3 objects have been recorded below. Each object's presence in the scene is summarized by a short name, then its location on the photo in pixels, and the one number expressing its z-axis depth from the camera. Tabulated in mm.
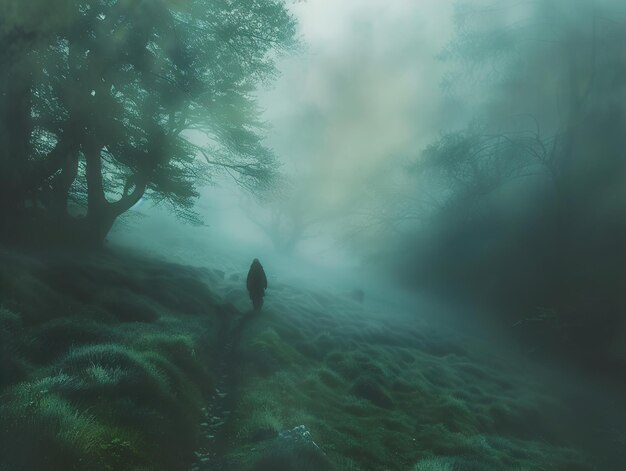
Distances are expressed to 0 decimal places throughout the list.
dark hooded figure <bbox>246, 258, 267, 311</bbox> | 18562
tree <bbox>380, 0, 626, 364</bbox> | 17000
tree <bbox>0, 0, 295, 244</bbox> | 13094
